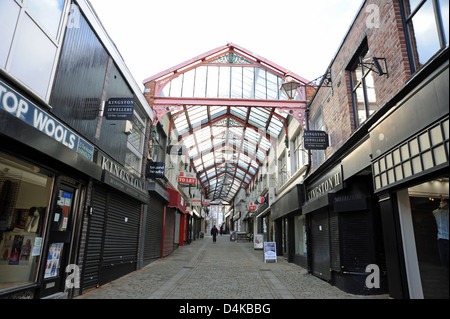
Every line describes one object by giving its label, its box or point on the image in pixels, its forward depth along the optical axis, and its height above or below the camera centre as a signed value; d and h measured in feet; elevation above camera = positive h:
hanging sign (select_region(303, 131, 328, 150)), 30.27 +9.52
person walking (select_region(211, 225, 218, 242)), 95.54 +0.31
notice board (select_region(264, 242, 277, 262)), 44.34 -2.52
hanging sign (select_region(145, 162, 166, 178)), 37.54 +7.77
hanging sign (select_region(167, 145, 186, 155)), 50.73 +13.94
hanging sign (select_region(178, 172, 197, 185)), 54.16 +9.61
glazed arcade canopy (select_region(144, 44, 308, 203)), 42.32 +22.13
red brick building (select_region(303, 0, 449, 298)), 14.14 +4.77
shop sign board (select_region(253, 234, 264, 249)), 67.46 -1.64
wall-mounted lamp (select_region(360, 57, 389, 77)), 19.00 +10.95
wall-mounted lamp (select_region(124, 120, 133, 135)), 29.76 +10.30
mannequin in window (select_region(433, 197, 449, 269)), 13.71 +0.35
